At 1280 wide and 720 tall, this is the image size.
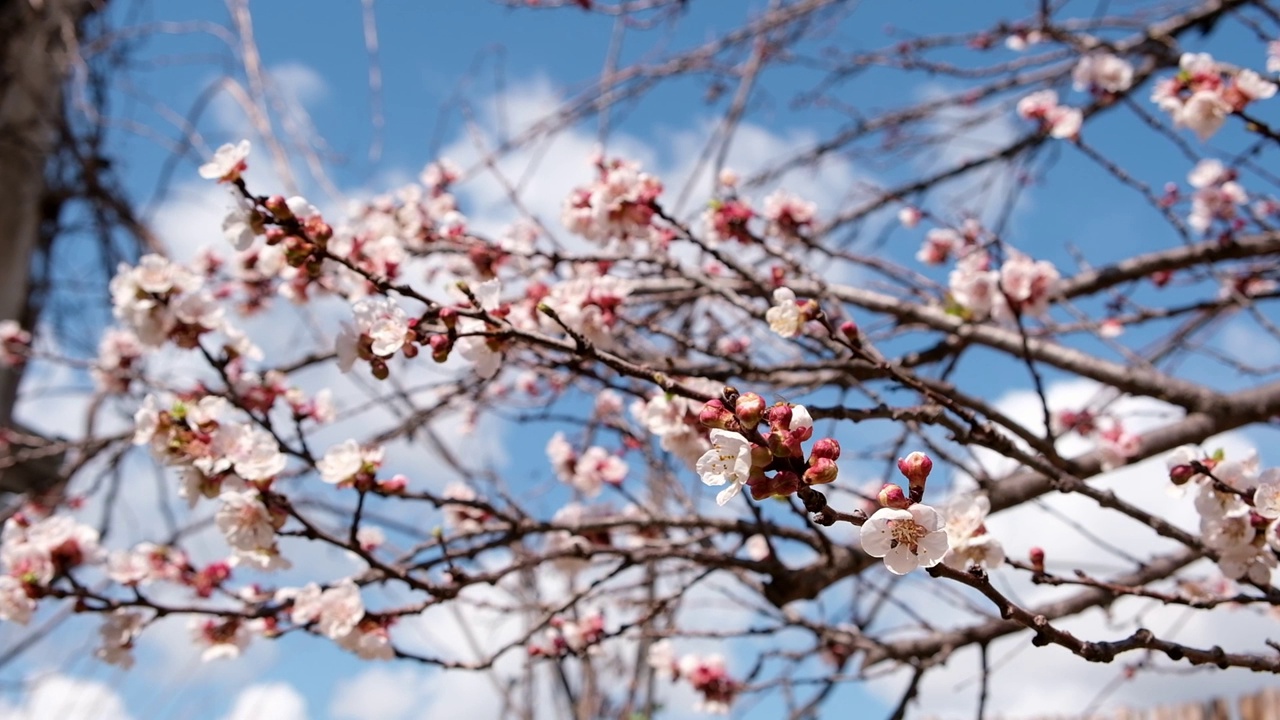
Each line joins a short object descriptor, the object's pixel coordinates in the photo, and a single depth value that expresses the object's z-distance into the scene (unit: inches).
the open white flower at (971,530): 38.7
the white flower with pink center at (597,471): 61.8
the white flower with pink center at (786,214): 59.0
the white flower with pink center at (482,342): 39.1
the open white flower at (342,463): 40.8
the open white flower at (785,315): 39.0
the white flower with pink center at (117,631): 42.9
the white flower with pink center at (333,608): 41.6
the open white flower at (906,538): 32.2
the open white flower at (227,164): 39.4
